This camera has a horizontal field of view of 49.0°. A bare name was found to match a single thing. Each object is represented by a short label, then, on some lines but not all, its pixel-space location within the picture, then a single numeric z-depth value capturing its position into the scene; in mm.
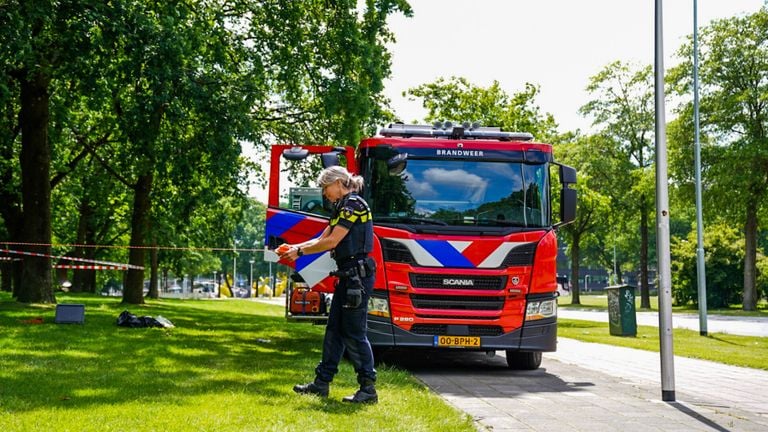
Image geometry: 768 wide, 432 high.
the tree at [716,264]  43375
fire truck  10273
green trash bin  20625
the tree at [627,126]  46875
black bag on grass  16127
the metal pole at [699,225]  20953
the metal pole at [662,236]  8219
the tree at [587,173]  47469
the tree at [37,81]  14148
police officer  7262
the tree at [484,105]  31000
